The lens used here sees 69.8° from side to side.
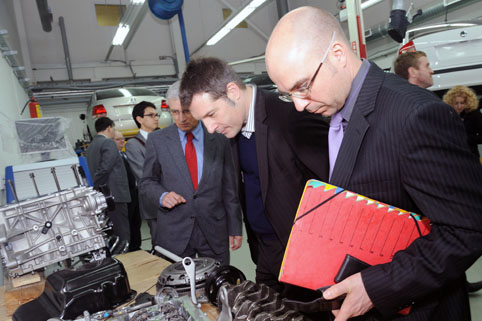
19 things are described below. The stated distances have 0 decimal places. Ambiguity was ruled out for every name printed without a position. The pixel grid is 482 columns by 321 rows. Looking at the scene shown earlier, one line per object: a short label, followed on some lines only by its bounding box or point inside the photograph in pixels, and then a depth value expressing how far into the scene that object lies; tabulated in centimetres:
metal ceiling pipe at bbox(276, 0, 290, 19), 649
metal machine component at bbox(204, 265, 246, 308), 101
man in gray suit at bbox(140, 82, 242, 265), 187
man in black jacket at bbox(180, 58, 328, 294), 136
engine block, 135
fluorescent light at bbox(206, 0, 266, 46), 550
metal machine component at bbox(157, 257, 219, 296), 109
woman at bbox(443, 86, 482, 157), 334
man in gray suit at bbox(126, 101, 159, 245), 311
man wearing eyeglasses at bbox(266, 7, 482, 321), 68
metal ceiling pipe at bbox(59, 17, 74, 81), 847
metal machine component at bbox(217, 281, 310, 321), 81
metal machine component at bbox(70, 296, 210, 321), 92
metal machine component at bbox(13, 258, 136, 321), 105
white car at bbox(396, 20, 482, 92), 384
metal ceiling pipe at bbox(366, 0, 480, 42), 619
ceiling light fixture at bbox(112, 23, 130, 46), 608
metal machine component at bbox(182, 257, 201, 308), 101
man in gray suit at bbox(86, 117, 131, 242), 336
